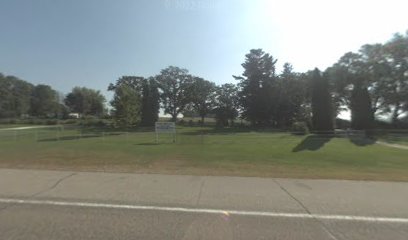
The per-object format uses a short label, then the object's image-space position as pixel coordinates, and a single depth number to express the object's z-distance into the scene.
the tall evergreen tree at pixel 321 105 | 36.94
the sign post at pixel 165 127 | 29.16
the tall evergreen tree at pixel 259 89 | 68.56
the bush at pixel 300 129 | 37.99
